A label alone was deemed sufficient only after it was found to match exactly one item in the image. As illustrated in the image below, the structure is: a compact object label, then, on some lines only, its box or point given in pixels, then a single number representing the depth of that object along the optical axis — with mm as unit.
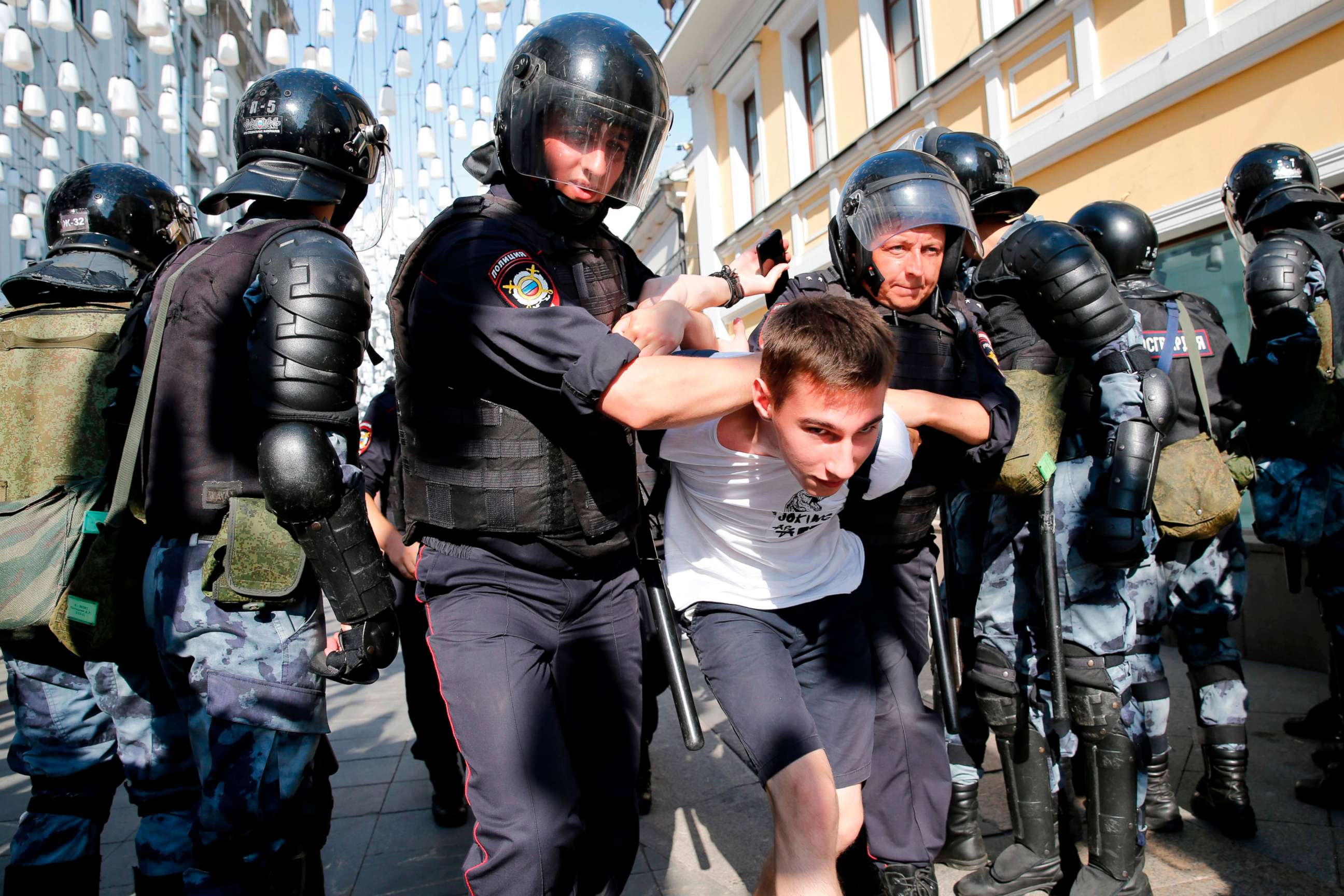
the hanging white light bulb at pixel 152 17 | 9555
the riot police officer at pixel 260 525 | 1934
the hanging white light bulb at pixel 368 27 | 9469
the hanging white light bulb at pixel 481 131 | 9688
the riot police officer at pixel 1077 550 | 2463
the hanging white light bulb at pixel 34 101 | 11125
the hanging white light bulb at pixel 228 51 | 10648
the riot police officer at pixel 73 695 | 2264
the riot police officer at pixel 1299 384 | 3229
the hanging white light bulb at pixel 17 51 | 9625
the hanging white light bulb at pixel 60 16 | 9586
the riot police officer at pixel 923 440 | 2172
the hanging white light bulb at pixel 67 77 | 10953
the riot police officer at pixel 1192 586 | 2836
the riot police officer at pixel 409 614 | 3260
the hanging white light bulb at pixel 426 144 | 11094
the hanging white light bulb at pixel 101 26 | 11180
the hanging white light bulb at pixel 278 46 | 9961
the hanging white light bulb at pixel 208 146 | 13008
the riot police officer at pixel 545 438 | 1722
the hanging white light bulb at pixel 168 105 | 11234
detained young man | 1801
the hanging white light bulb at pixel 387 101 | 10320
